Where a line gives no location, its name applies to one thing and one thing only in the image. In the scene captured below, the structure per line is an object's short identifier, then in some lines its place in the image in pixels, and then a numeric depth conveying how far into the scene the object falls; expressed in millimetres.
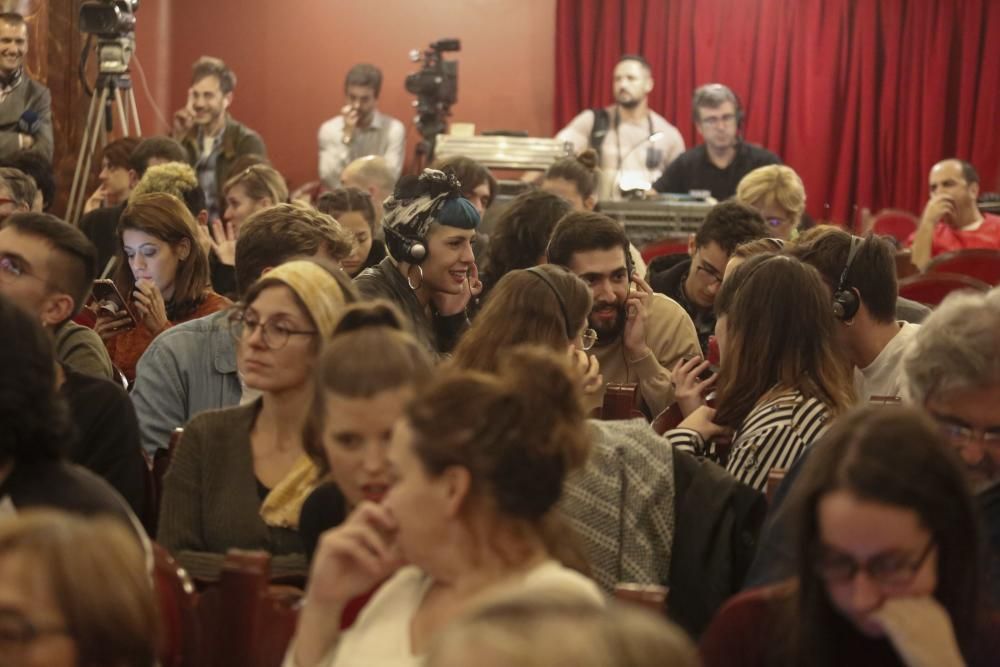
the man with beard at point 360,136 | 14873
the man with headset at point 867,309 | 5304
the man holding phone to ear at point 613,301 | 6056
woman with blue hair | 6188
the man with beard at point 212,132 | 11913
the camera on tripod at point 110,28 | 11090
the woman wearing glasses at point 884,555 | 2488
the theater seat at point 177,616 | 3059
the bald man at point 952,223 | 11270
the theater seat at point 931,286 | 7681
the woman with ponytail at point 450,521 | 2662
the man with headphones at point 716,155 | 12576
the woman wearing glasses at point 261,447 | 4027
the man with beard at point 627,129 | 14577
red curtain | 16571
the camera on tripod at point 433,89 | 13689
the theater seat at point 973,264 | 8729
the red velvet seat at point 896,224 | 14873
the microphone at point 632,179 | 11913
